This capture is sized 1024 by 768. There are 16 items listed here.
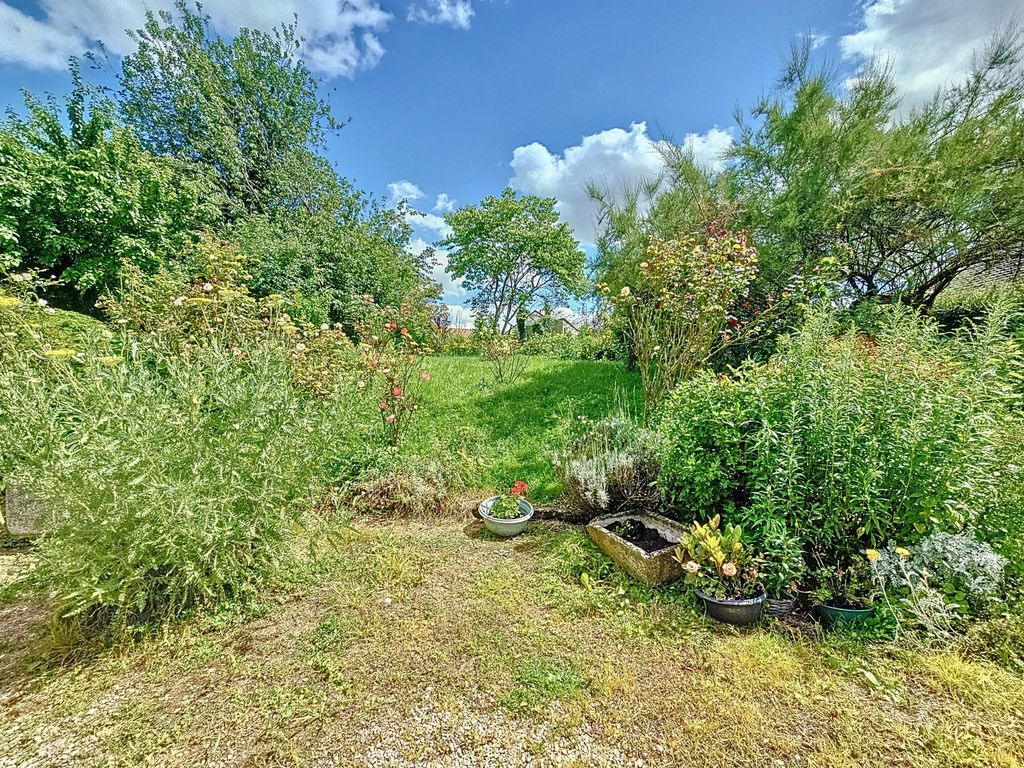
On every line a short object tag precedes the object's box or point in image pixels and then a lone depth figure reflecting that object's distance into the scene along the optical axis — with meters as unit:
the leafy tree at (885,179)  3.79
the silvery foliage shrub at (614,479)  3.02
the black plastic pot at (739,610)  2.01
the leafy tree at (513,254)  17.19
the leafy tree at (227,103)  10.16
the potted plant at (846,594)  1.94
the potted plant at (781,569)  2.00
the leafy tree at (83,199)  5.12
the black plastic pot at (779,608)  2.06
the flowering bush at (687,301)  3.74
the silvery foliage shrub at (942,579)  1.82
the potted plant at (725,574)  2.03
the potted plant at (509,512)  3.05
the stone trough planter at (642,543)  2.35
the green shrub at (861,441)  1.90
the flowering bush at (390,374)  4.23
